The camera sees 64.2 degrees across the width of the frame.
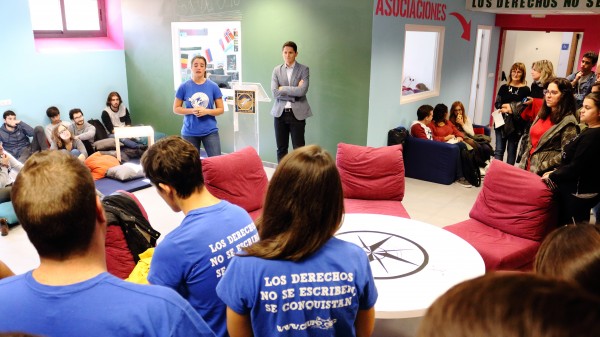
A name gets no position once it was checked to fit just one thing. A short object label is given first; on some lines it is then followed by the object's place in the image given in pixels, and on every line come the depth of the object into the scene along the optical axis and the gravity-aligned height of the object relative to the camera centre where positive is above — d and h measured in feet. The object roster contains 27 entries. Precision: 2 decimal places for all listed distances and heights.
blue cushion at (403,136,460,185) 20.25 -4.44
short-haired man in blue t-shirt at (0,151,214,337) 3.62 -1.78
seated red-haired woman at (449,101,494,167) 22.15 -3.42
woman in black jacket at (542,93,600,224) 11.54 -2.84
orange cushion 20.88 -4.83
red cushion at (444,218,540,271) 10.93 -4.39
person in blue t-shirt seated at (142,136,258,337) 5.88 -2.22
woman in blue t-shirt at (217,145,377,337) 4.73 -2.05
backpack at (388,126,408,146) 21.11 -3.50
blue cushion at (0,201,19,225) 15.60 -5.16
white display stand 21.62 -3.30
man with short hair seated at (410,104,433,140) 21.31 -3.03
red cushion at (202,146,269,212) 12.91 -3.37
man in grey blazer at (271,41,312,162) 19.17 -1.69
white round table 7.84 -3.80
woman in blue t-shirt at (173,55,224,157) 17.26 -1.89
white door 29.58 -1.21
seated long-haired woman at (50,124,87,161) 21.08 -3.90
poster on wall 23.20 +0.17
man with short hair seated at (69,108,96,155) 22.95 -3.71
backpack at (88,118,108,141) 24.67 -3.98
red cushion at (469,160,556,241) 11.66 -3.59
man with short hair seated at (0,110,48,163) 21.80 -3.94
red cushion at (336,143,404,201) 13.92 -3.39
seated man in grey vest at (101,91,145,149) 25.67 -3.28
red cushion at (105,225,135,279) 8.38 -3.49
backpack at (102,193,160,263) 8.50 -3.03
